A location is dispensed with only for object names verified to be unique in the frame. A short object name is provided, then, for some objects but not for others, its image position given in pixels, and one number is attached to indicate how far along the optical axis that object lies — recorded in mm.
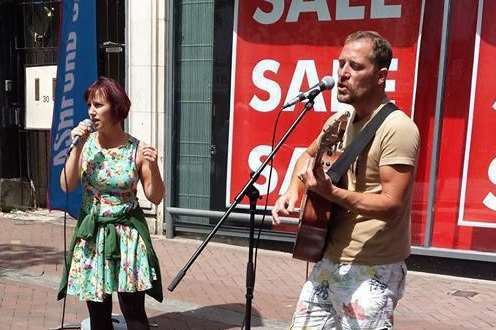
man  2146
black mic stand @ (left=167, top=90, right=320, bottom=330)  2732
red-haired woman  3383
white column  7125
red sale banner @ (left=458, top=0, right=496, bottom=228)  5594
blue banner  5551
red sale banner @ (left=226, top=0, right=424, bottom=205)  5887
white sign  8609
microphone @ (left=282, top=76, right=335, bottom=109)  2570
